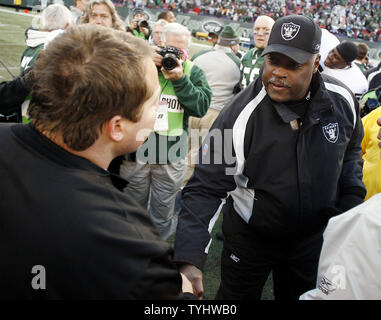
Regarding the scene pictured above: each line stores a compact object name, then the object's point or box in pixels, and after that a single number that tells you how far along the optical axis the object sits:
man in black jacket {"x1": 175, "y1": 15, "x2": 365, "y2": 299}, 1.69
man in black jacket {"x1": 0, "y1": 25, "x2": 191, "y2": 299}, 0.79
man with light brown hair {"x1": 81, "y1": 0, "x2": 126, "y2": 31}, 3.23
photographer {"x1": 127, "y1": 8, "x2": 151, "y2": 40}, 4.80
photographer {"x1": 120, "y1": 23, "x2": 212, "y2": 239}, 2.79
